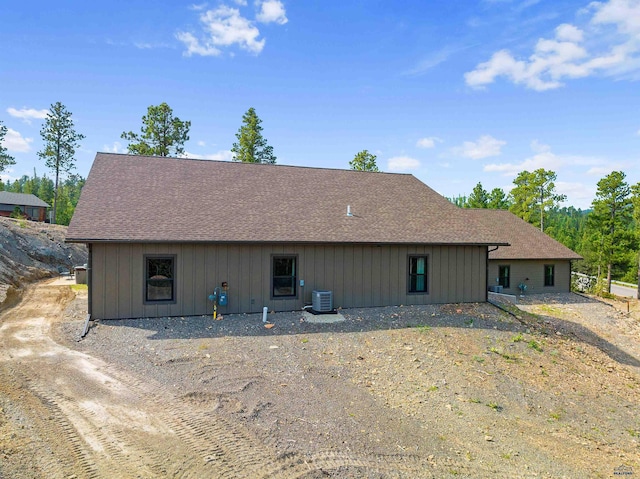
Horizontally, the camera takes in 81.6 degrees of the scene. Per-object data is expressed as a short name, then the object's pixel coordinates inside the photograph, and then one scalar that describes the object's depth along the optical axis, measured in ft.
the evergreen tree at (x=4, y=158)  122.42
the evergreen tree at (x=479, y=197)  144.77
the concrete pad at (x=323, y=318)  37.01
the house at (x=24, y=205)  159.33
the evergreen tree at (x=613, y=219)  94.22
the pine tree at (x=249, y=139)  115.65
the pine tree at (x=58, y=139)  131.44
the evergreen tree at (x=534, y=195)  124.67
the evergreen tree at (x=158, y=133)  109.19
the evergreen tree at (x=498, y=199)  138.82
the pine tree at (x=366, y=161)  118.21
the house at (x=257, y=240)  35.94
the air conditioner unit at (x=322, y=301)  39.49
